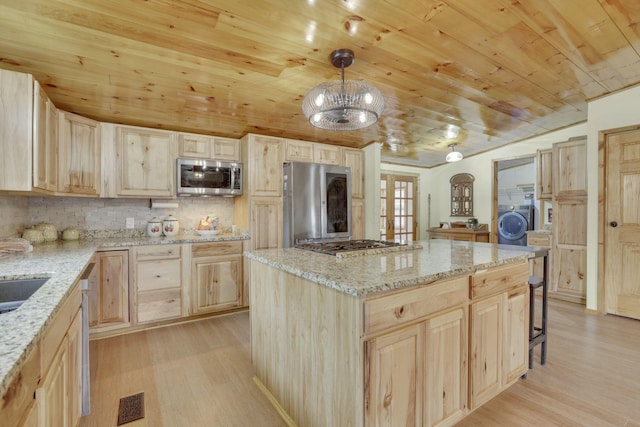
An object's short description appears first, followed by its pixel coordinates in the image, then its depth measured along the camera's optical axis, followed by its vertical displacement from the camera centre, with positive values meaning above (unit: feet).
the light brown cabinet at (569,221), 12.16 -0.33
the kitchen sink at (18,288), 4.81 -1.23
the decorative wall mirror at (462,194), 19.07 +1.16
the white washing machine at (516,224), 21.90 -0.84
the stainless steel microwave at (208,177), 10.89 +1.26
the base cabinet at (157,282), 9.68 -2.29
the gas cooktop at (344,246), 6.39 -0.76
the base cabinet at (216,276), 10.52 -2.28
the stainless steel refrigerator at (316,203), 11.95 +0.38
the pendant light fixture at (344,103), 6.52 +2.37
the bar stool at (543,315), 7.15 -2.46
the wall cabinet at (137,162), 9.96 +1.68
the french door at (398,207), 19.49 +0.34
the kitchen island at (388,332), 4.16 -1.95
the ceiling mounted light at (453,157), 14.22 +2.59
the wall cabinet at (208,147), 11.12 +2.44
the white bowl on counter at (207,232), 11.55 -0.77
